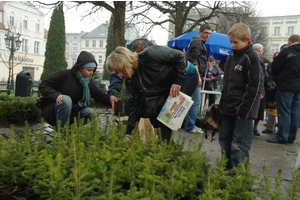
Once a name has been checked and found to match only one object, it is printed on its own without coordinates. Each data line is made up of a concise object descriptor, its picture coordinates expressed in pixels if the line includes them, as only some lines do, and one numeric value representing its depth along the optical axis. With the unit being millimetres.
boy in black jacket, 3066
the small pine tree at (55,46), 36438
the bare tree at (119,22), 12242
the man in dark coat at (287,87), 5391
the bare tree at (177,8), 17203
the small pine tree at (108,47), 40959
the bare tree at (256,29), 31983
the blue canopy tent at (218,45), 8445
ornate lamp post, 20698
